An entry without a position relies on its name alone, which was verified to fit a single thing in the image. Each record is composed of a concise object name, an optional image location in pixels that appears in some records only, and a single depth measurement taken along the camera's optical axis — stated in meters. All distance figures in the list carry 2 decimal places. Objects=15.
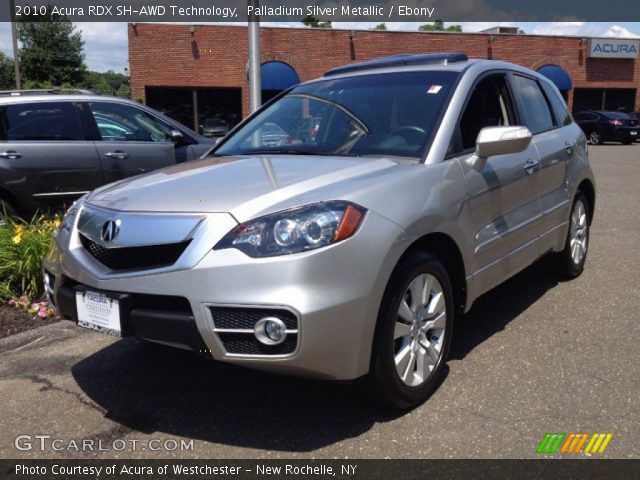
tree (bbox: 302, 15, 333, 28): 62.94
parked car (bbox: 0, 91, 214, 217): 6.18
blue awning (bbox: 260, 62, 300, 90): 25.81
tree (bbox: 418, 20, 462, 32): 68.88
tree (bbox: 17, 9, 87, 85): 52.31
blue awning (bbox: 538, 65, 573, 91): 30.84
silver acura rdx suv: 2.55
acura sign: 32.12
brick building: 25.08
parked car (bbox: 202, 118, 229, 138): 25.88
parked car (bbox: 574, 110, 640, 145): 26.16
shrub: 4.96
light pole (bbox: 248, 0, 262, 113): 7.45
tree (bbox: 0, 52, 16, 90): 52.72
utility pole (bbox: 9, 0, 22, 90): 27.80
